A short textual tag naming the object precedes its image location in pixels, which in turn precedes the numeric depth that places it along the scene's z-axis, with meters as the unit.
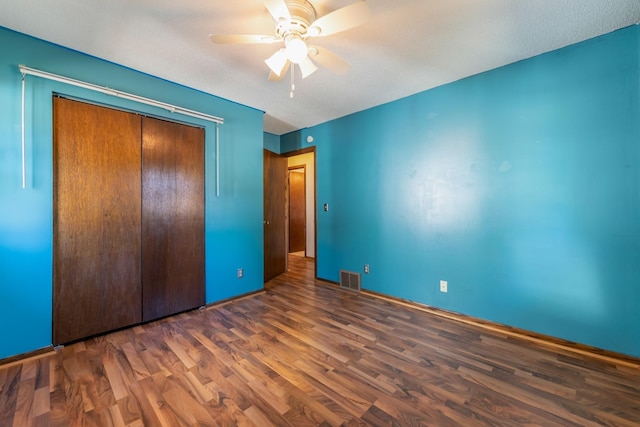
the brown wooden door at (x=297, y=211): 6.30
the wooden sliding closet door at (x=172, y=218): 2.58
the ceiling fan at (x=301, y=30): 1.41
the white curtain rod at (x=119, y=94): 1.99
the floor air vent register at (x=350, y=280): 3.60
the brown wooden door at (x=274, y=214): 4.18
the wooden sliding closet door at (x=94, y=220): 2.14
